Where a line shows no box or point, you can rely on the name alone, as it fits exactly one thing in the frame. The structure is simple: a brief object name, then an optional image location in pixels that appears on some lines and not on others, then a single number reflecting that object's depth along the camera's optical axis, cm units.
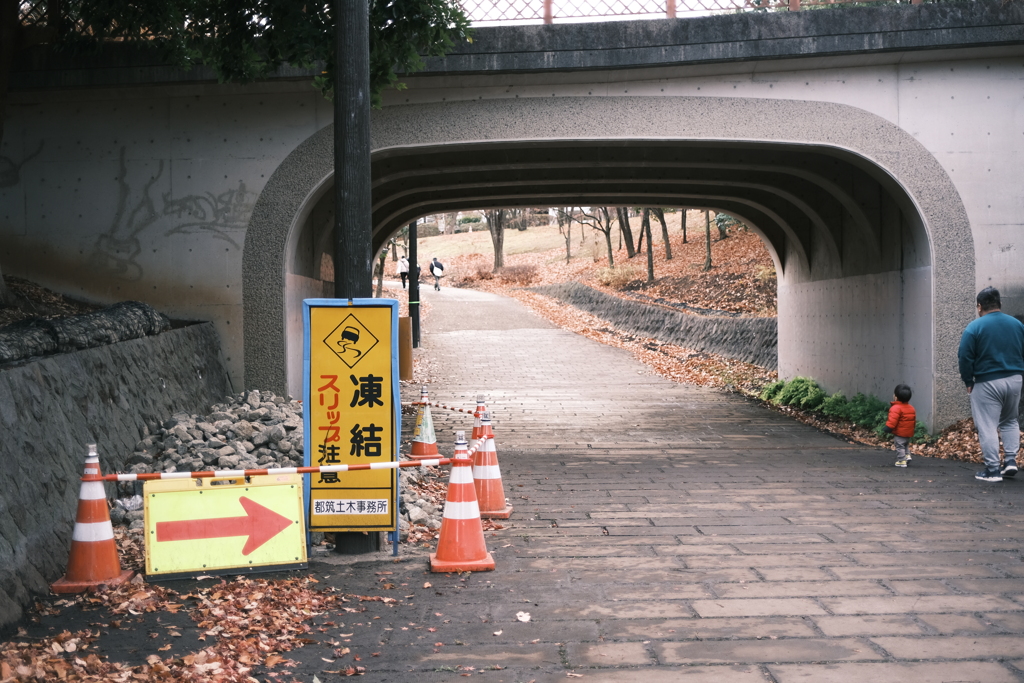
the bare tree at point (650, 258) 3586
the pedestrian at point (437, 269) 4591
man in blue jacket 846
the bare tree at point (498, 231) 5309
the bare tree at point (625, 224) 4043
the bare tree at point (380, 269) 2829
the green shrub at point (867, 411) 1278
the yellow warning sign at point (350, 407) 594
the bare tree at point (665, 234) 3786
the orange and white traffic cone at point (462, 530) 576
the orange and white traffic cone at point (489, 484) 721
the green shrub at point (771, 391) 1708
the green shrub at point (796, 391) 1590
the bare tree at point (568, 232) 4927
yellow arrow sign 555
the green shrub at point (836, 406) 1418
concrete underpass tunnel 1117
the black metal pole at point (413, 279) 2334
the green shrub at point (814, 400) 1541
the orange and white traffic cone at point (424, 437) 983
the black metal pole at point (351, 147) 601
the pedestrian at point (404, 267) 3328
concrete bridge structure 1065
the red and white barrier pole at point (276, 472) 539
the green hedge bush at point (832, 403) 1261
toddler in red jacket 962
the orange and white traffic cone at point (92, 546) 536
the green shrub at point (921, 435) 1094
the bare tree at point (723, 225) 3834
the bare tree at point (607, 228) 4185
